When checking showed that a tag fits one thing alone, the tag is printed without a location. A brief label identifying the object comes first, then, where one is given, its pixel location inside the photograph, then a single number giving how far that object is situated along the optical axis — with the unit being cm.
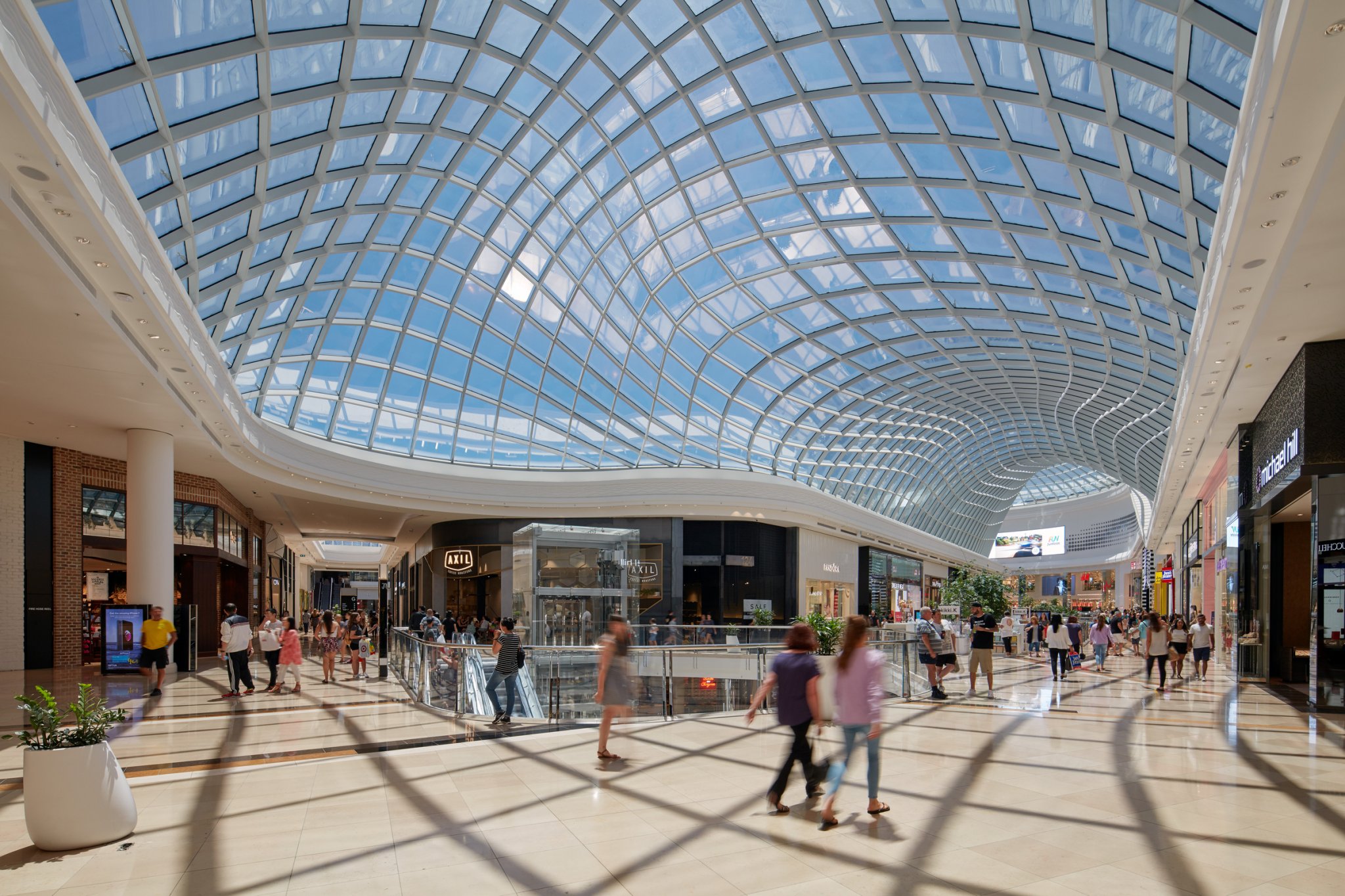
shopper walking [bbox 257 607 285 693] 1914
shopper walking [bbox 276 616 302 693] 1964
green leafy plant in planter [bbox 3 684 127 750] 694
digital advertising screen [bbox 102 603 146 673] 2153
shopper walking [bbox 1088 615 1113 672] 2469
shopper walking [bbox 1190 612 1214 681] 2166
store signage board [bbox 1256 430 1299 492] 1543
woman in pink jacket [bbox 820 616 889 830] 770
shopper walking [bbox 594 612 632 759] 1062
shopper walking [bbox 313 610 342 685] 2248
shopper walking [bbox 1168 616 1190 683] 2189
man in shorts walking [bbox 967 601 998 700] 1820
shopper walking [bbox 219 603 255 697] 1783
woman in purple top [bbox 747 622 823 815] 789
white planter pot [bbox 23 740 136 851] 672
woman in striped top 1373
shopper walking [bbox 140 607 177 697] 1784
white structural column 2178
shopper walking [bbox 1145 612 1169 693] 1977
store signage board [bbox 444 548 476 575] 4119
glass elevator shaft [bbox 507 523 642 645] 2748
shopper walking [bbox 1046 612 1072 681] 2180
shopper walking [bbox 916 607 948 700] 1686
